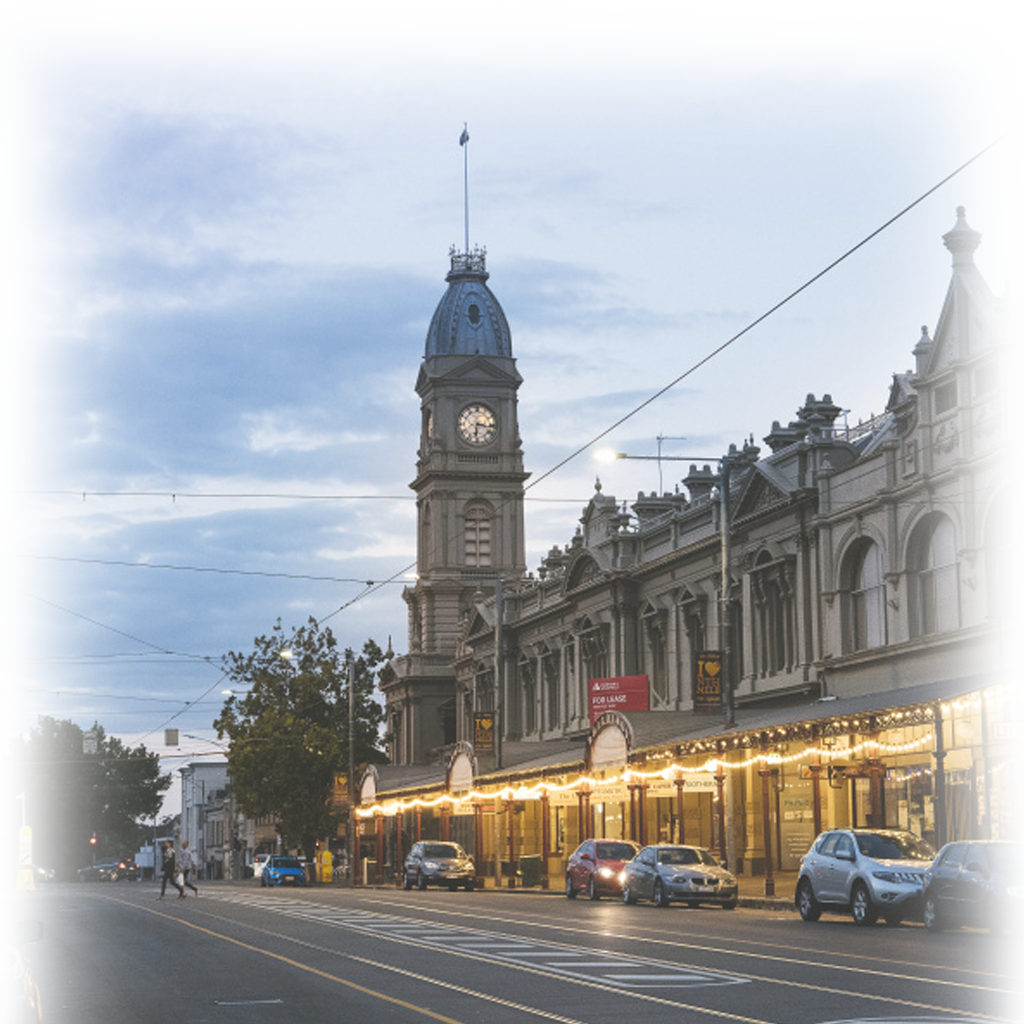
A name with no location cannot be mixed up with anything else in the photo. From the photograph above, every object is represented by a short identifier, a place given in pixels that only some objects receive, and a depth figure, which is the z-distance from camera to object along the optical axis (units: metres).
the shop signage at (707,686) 45.69
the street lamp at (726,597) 39.78
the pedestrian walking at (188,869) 57.14
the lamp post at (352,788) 72.38
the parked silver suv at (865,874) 28.55
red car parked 42.31
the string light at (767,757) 34.19
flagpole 102.14
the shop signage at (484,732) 64.88
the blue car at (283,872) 72.62
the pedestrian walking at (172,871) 52.97
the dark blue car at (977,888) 25.27
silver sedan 36.84
